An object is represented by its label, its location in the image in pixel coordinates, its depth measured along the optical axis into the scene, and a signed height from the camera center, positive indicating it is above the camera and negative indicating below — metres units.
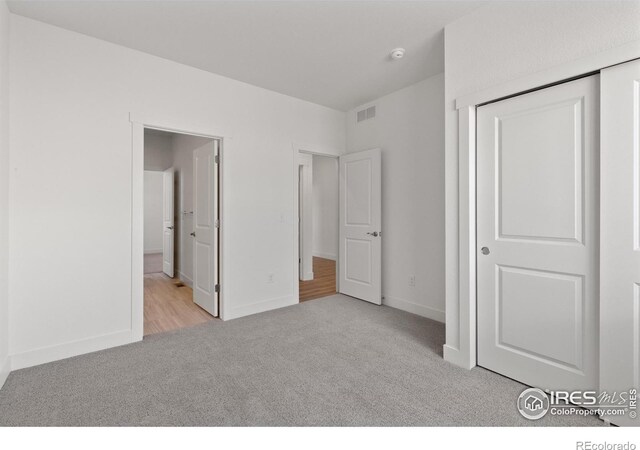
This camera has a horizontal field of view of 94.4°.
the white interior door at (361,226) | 3.87 -0.04
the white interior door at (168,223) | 5.52 +0.00
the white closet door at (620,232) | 1.58 -0.05
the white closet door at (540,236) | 1.77 -0.08
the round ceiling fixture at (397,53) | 2.75 +1.61
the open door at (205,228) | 3.41 -0.06
